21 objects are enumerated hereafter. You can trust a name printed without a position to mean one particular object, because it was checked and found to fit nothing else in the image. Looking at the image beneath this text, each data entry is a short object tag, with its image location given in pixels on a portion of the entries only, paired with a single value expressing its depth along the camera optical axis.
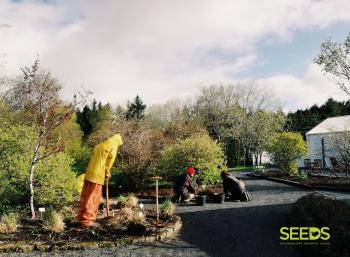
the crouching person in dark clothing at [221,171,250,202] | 14.21
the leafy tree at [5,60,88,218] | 11.73
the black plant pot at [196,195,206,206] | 13.45
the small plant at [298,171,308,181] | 19.80
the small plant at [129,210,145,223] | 9.64
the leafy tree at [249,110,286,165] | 45.44
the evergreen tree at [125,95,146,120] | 49.55
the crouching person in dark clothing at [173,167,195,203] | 14.29
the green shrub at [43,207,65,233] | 9.30
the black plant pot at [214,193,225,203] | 13.77
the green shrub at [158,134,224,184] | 17.84
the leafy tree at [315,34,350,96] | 19.31
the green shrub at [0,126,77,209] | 12.62
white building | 35.56
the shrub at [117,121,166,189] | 18.83
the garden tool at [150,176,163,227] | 9.70
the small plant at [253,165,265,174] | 27.67
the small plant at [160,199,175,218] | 10.99
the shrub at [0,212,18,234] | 9.42
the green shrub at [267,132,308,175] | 22.30
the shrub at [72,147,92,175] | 25.25
